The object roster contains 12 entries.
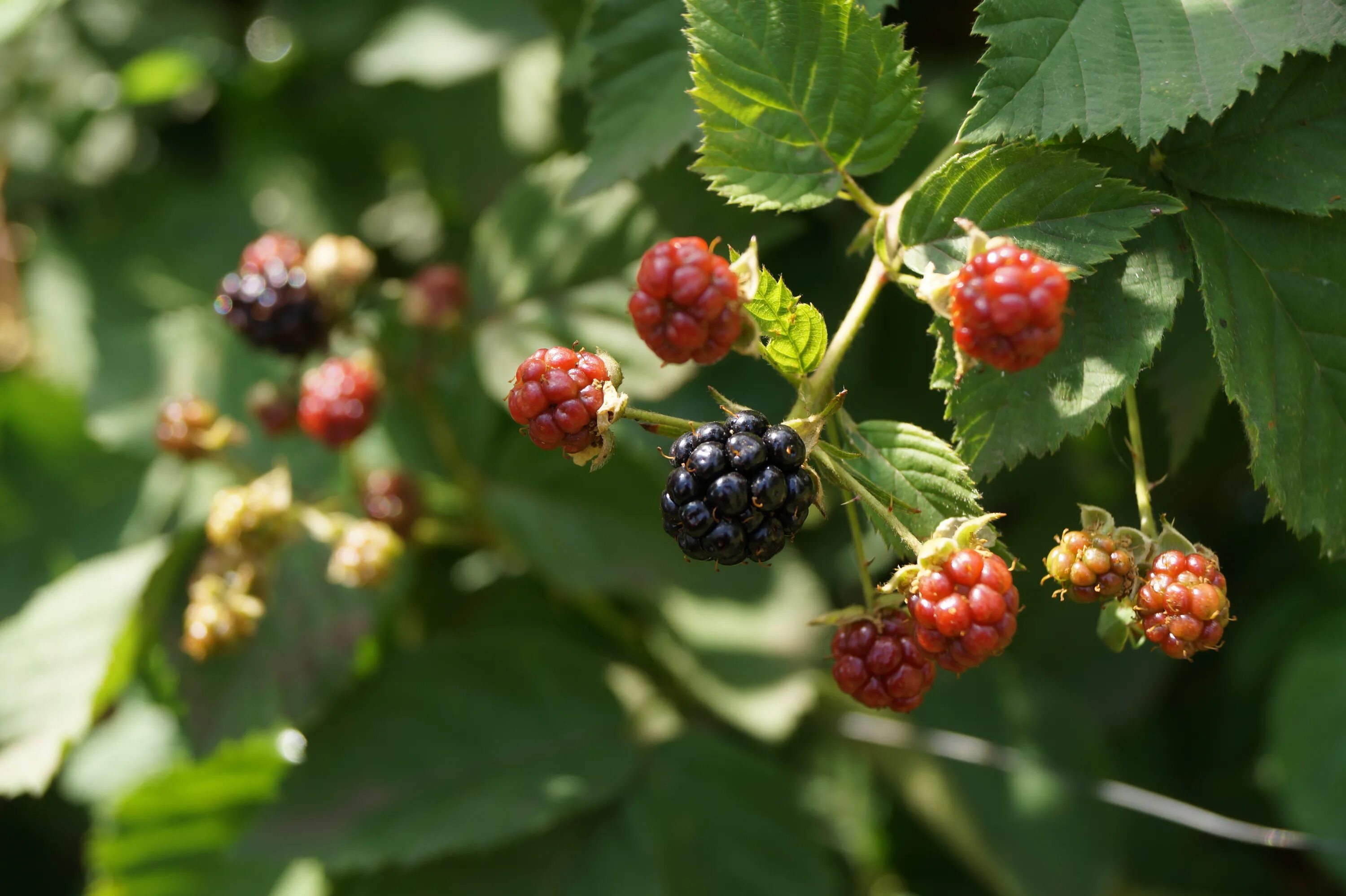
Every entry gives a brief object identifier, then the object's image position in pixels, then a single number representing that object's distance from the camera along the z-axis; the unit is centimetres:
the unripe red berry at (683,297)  29
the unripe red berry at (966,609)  29
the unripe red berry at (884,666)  30
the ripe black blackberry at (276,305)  37
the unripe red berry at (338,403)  36
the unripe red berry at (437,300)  38
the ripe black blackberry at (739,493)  29
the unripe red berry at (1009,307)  28
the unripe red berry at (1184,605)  29
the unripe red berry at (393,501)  38
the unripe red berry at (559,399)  29
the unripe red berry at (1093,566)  30
